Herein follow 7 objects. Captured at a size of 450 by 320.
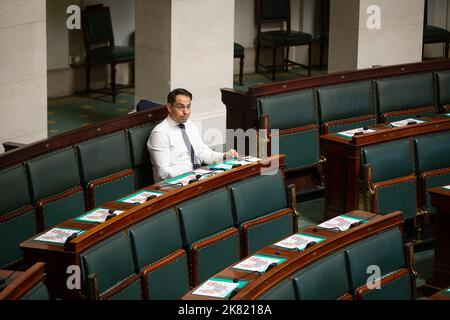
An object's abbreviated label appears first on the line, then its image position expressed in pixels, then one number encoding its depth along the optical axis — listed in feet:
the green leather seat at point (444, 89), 30.91
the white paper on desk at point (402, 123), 26.11
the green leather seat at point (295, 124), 27.53
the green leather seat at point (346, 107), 28.63
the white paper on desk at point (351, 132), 25.66
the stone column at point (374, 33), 37.19
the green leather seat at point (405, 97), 29.89
